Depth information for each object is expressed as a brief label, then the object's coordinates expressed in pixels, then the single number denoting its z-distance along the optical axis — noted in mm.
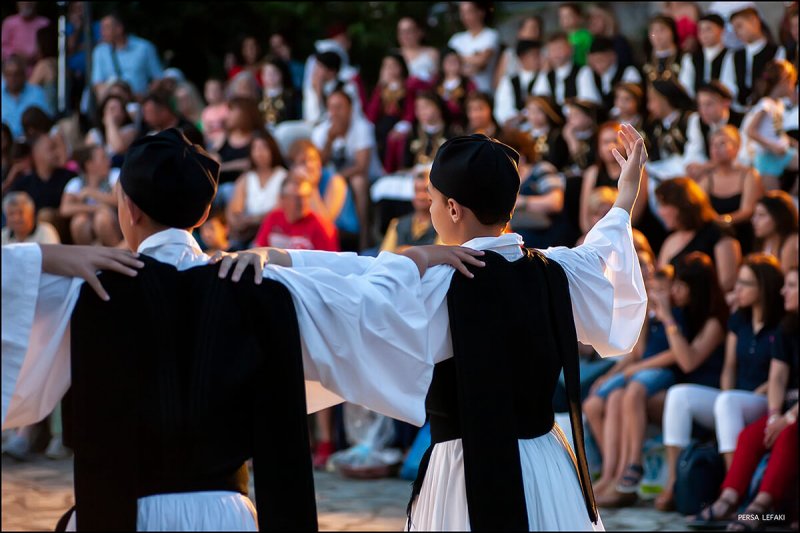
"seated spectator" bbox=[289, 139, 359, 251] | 10141
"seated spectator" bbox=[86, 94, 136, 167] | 12141
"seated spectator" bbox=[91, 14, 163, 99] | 13695
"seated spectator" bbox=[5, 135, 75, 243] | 11586
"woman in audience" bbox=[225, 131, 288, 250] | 10242
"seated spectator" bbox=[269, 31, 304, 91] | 13133
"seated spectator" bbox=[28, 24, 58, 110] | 13883
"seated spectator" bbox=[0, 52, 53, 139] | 13305
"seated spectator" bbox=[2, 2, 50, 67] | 13930
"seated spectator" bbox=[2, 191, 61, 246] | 10234
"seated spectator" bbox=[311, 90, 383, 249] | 11016
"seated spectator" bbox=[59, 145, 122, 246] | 10469
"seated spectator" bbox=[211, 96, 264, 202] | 11102
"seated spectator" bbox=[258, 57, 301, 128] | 12391
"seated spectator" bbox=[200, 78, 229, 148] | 12063
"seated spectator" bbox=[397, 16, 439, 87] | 11672
